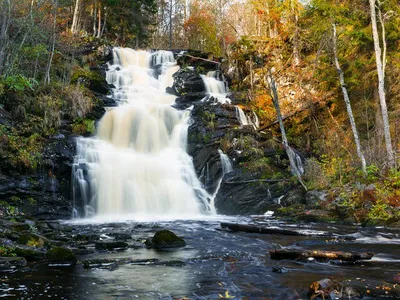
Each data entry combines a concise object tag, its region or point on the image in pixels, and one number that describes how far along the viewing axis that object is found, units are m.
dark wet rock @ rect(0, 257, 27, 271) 6.56
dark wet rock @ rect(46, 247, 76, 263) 7.14
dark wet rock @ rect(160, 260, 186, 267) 7.14
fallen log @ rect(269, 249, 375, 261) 7.03
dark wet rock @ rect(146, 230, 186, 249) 8.96
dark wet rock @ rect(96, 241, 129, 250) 8.59
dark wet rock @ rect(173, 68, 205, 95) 24.91
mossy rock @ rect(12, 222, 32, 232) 9.03
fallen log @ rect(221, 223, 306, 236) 10.49
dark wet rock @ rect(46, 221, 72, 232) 10.63
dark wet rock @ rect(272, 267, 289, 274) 6.45
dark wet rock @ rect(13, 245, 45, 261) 7.21
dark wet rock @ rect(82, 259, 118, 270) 6.84
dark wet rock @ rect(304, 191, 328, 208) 14.57
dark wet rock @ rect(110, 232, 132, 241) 9.78
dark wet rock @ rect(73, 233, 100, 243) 9.46
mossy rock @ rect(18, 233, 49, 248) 8.02
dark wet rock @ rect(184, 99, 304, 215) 16.09
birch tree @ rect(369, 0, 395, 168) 14.46
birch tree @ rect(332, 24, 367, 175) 15.05
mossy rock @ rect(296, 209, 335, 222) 13.43
